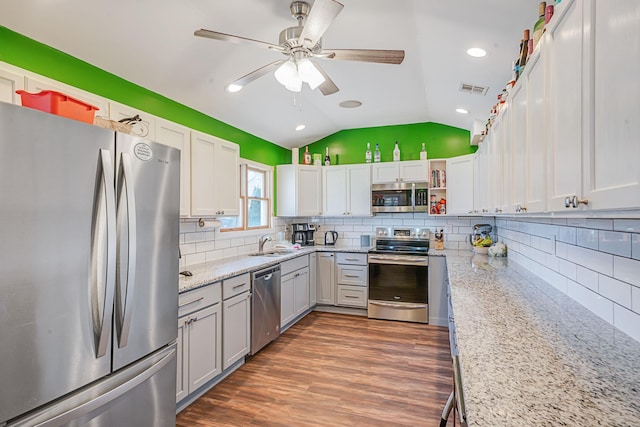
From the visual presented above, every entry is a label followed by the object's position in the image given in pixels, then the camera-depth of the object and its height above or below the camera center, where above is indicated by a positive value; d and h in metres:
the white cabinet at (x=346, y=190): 4.96 +0.36
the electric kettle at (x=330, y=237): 5.32 -0.35
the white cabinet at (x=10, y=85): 1.78 +0.69
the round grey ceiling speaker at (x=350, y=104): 4.09 +1.34
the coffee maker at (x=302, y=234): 5.26 -0.30
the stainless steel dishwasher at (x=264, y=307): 3.23 -0.93
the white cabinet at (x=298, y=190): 5.00 +0.36
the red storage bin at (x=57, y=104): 1.47 +0.49
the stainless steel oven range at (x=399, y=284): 4.29 -0.90
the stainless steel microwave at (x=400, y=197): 4.73 +0.25
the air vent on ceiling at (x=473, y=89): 3.07 +1.15
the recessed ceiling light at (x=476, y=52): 2.39 +1.16
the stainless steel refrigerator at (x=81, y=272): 1.18 -0.23
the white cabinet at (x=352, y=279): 4.63 -0.89
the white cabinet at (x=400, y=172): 4.71 +0.60
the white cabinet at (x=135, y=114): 2.35 +0.69
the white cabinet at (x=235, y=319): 2.81 -0.90
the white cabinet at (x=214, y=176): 2.94 +0.36
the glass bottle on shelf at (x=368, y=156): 5.07 +0.87
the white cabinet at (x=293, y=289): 3.87 -0.90
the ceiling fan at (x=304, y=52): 1.78 +0.96
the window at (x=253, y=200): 4.22 +0.19
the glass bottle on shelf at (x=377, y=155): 5.05 +0.88
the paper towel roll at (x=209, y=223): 3.20 -0.08
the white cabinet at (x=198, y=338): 2.33 -0.91
